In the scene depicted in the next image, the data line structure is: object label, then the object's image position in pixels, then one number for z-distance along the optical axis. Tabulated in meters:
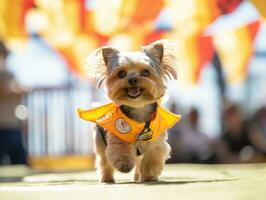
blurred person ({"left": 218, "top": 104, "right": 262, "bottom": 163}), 10.25
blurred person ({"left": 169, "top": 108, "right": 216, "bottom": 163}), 10.59
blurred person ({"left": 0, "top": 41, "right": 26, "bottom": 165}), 11.95
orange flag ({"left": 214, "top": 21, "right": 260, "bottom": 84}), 8.59
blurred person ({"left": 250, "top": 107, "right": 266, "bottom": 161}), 10.41
